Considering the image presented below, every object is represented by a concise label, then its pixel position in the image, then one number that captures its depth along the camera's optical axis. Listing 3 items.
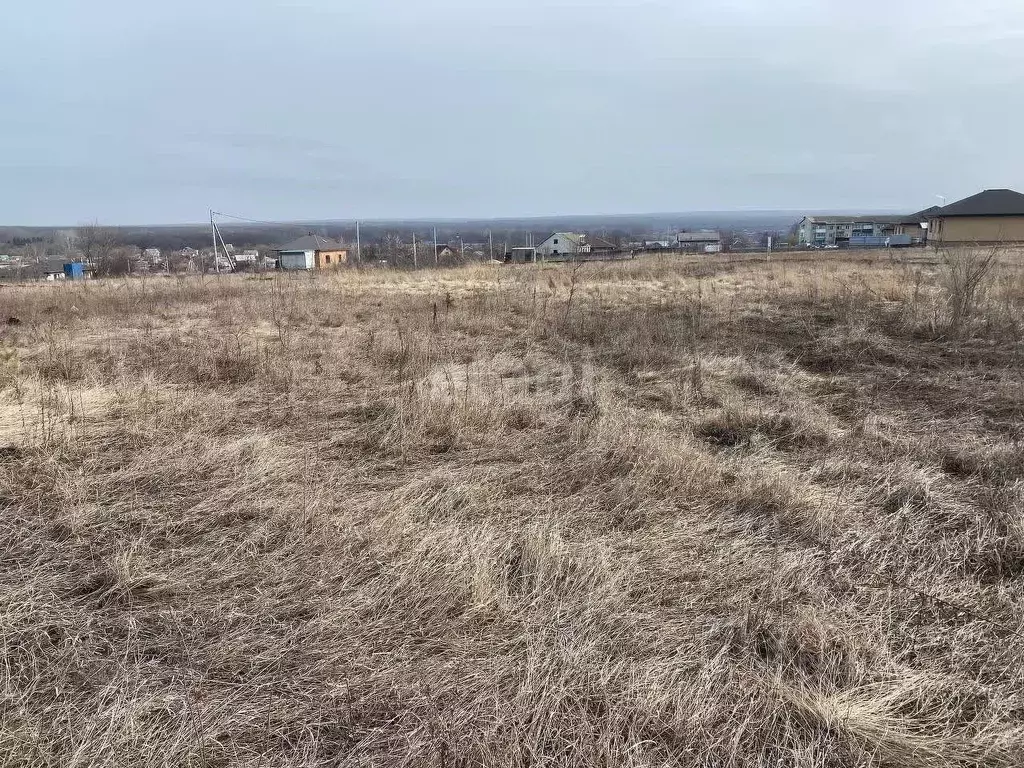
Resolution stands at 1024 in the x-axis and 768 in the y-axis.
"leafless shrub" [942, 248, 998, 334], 8.62
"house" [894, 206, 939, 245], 47.70
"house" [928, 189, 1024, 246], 40.31
